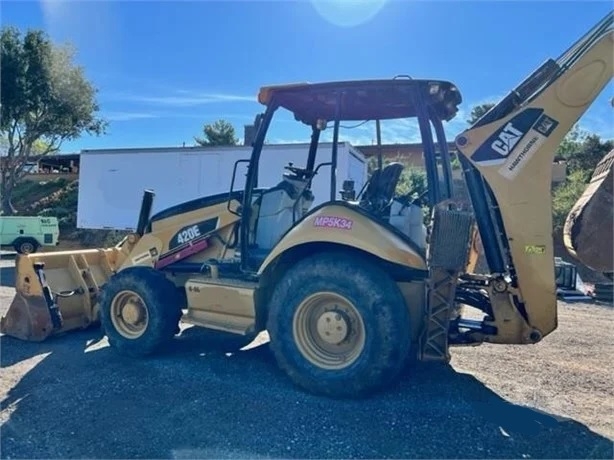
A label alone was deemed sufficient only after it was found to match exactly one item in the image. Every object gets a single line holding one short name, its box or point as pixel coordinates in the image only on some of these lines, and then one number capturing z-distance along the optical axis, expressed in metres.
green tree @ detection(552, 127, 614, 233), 16.17
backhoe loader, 3.65
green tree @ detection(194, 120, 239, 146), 30.81
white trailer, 14.16
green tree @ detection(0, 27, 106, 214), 22.23
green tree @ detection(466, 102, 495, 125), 22.11
